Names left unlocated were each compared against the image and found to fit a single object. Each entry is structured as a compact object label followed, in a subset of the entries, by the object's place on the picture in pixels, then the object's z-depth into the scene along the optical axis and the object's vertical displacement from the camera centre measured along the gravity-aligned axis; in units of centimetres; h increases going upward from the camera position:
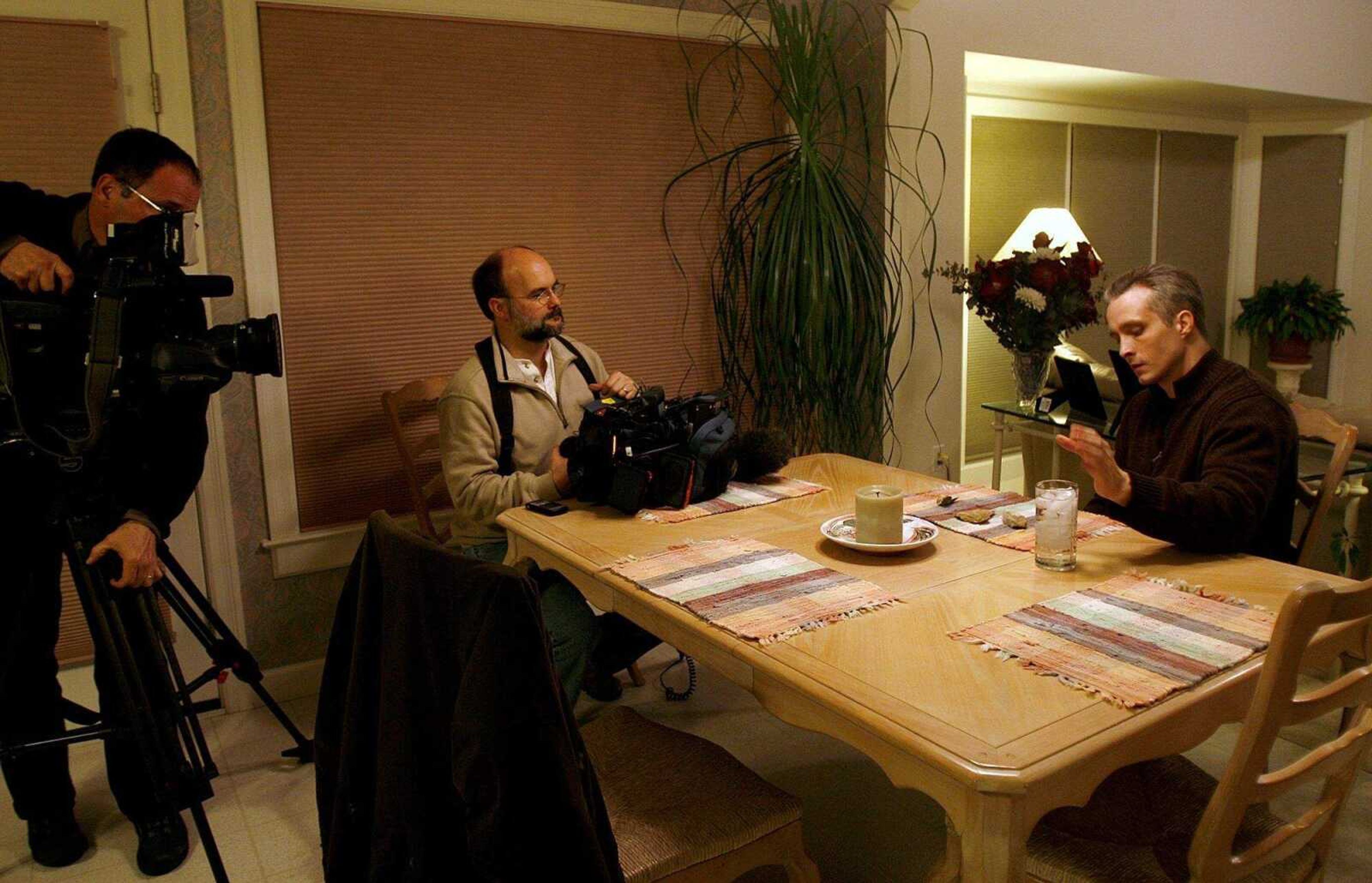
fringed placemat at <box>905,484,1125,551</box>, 195 -49
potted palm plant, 335 +18
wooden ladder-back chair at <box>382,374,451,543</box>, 284 -45
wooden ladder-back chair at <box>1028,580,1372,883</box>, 121 -77
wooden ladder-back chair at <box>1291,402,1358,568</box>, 216 -47
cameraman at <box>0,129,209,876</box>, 202 -43
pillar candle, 186 -44
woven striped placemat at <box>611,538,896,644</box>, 156 -52
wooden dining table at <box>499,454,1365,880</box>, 116 -53
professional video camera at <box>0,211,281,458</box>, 192 -11
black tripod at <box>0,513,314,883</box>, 192 -80
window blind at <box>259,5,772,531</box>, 285 +28
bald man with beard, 232 -32
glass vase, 350 -34
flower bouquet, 338 -8
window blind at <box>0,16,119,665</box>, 247 +47
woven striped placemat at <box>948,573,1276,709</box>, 132 -51
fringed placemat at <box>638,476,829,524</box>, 220 -50
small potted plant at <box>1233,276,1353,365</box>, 538 -26
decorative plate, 184 -49
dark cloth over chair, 118 -56
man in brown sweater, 176 -33
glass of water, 173 -43
